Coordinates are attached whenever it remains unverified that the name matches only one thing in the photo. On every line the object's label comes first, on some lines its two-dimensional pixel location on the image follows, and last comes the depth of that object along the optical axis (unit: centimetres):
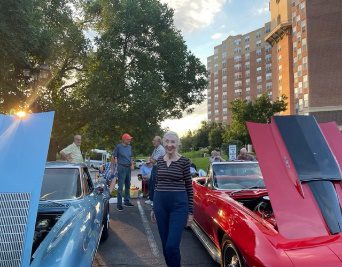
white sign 1722
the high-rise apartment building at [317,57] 5528
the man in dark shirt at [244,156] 1146
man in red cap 918
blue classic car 298
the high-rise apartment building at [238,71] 11150
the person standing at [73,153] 821
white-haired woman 403
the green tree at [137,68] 1894
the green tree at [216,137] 7925
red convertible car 304
